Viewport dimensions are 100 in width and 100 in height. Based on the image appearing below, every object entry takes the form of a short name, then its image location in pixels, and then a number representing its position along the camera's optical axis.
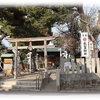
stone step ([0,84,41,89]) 10.87
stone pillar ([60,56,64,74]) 10.66
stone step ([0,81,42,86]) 11.33
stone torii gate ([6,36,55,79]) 13.28
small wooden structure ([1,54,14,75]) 17.00
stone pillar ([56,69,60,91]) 10.29
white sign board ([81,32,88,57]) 10.52
